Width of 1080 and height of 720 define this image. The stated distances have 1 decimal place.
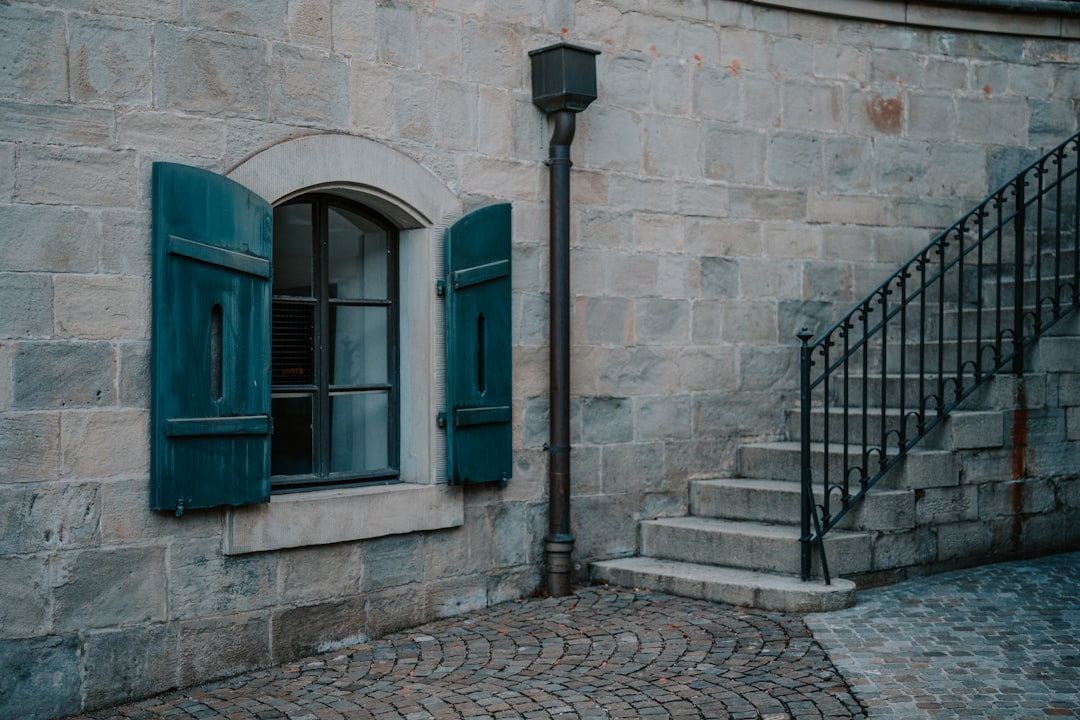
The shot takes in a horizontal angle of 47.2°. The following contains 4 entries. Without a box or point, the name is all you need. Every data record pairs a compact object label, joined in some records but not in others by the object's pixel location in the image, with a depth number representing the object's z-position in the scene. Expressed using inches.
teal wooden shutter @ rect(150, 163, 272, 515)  201.8
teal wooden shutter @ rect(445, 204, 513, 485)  246.2
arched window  234.8
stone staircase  257.9
